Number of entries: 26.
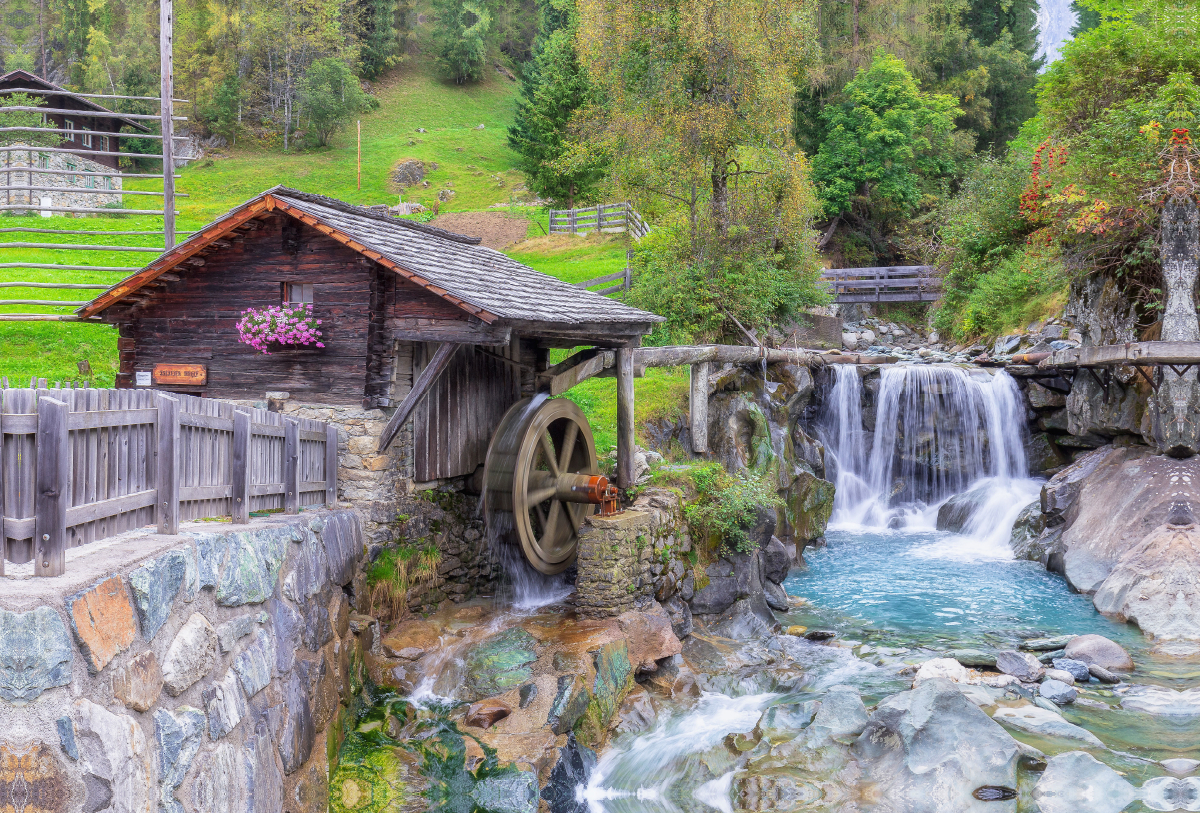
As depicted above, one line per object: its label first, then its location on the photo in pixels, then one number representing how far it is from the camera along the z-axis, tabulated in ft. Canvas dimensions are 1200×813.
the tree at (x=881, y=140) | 87.61
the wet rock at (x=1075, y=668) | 26.35
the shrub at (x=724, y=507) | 31.78
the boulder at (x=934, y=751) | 19.36
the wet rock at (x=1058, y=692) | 24.72
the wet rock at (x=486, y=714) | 20.98
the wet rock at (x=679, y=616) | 28.74
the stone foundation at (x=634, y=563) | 26.55
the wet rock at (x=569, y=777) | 19.57
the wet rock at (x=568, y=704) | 21.13
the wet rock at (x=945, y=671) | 26.07
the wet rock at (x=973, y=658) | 27.53
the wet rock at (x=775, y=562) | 36.11
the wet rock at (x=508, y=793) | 18.86
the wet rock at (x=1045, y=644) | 28.91
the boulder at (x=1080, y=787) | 18.80
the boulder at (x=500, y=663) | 22.31
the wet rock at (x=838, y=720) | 21.83
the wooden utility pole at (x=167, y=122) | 45.19
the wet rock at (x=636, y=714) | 23.02
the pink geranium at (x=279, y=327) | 24.94
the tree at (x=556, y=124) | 94.07
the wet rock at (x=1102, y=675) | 26.18
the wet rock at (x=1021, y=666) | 26.35
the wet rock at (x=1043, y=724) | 22.02
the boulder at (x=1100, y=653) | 27.22
